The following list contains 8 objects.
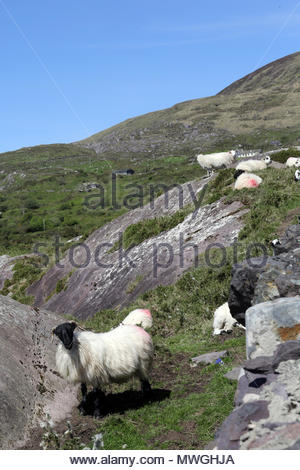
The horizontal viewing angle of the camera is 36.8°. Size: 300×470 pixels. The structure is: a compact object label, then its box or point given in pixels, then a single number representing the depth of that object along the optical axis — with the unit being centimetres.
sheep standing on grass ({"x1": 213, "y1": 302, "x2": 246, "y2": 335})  1446
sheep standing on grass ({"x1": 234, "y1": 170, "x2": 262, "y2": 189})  2476
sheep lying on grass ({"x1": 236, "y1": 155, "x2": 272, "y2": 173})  2777
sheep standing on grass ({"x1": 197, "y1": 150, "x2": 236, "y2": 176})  3281
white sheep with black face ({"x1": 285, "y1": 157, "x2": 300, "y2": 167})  2778
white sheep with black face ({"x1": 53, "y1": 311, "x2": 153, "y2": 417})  970
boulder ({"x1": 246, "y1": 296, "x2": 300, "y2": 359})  798
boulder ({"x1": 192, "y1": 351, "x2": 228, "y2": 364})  1196
